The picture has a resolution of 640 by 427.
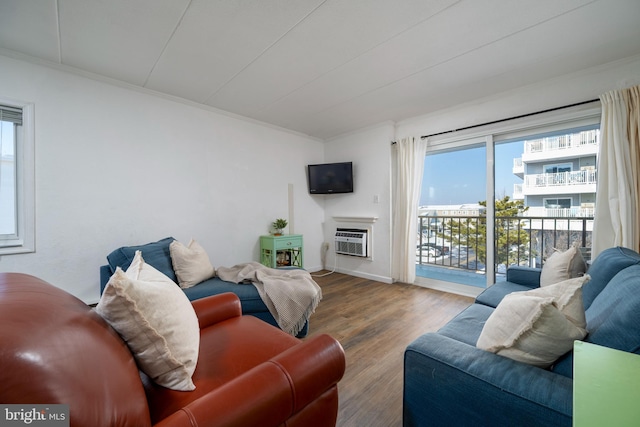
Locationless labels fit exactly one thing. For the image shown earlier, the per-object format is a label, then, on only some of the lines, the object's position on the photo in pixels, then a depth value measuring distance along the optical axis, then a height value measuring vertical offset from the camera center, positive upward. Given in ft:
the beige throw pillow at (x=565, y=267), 5.54 -1.27
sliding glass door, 8.59 +0.95
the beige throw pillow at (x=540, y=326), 2.74 -1.34
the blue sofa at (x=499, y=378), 2.50 -1.89
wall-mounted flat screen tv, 13.61 +1.96
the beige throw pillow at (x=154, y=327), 2.56 -1.28
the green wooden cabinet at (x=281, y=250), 11.69 -1.88
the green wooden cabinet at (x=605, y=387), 1.60 -1.33
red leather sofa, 1.58 -1.48
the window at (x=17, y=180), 6.92 +0.95
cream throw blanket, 6.60 -2.29
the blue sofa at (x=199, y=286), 6.75 -2.12
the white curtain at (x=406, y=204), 11.47 +0.38
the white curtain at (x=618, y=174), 7.00 +1.11
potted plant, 12.58 -0.69
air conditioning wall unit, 12.98 -1.60
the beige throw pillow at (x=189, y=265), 7.19 -1.57
